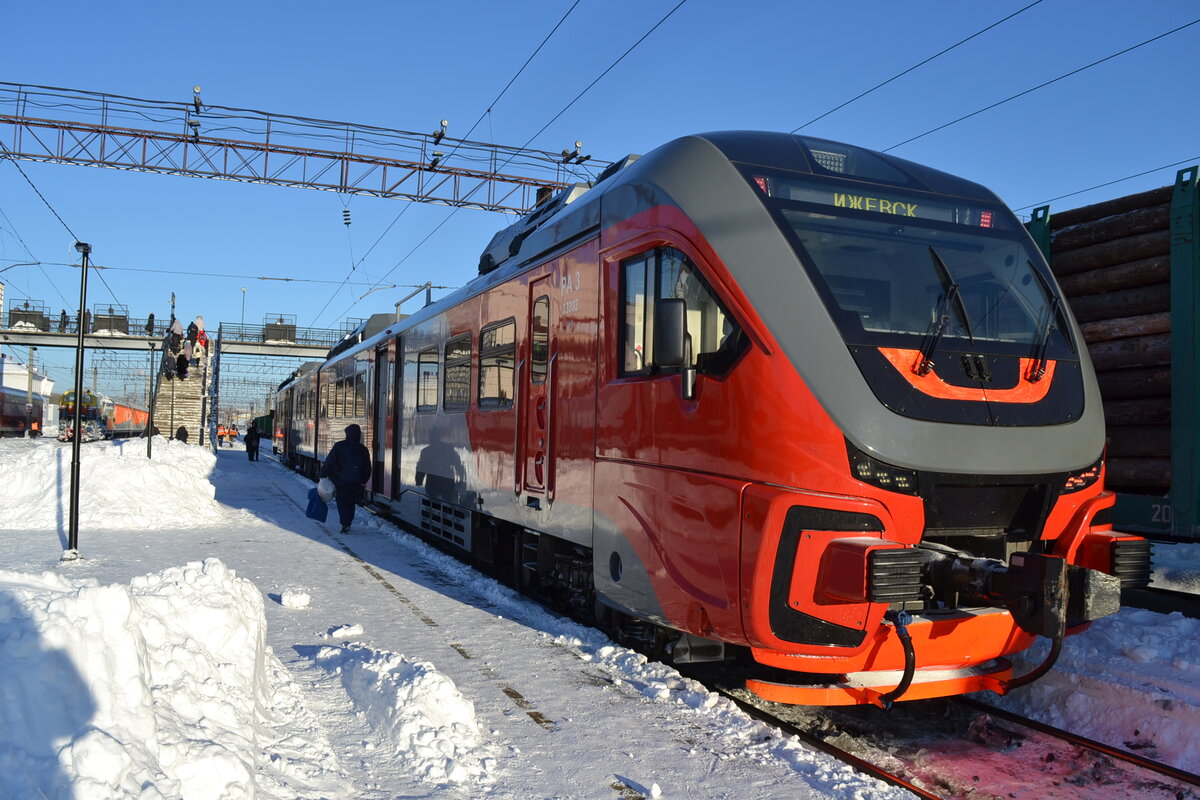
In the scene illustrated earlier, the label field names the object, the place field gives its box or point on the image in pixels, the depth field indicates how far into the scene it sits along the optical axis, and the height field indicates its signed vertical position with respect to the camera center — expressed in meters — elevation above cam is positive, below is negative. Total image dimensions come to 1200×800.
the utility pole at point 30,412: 61.44 -0.09
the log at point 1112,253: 8.52 +1.66
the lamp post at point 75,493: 9.78 -0.87
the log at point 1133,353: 8.44 +0.68
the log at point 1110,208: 8.61 +2.13
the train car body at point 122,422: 72.19 -0.80
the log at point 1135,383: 8.43 +0.40
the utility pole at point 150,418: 19.61 -0.12
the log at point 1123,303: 8.51 +1.16
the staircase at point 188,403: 49.72 +0.56
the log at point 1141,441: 8.41 -0.14
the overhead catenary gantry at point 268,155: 17.81 +5.16
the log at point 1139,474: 8.38 -0.44
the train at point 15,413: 54.39 -0.15
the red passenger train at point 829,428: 4.77 -0.03
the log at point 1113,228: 8.54 +1.91
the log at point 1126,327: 8.47 +0.92
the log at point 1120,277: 8.47 +1.41
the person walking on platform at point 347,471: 13.91 -0.84
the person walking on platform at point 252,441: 39.28 -1.15
